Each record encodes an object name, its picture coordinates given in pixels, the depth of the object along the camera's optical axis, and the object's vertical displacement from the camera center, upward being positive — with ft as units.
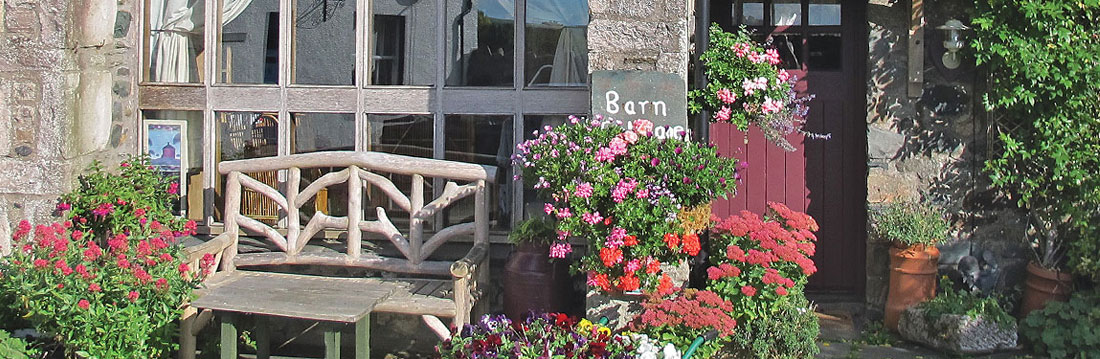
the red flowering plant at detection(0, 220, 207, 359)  15.44 -2.16
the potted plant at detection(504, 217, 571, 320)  17.42 -2.11
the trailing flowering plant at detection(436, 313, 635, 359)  14.08 -2.67
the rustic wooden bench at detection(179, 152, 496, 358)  17.07 -1.75
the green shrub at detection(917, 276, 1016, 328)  18.57 -2.81
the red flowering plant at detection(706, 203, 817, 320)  15.96 -1.77
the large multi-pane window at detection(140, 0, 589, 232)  19.62 +1.39
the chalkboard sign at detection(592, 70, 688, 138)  16.69 +0.84
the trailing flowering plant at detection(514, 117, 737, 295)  15.78 -0.65
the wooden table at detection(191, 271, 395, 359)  15.28 -2.37
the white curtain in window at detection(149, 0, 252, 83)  20.24 +2.17
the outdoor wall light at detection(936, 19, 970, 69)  19.21 +2.12
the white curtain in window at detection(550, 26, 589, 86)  19.52 +1.76
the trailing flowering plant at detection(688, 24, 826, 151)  17.16 +1.09
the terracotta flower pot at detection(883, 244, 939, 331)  19.56 -2.32
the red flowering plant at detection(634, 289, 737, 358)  15.05 -2.49
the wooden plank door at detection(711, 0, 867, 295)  21.06 +0.34
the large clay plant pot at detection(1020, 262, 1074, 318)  19.10 -2.48
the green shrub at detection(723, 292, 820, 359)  16.22 -2.93
